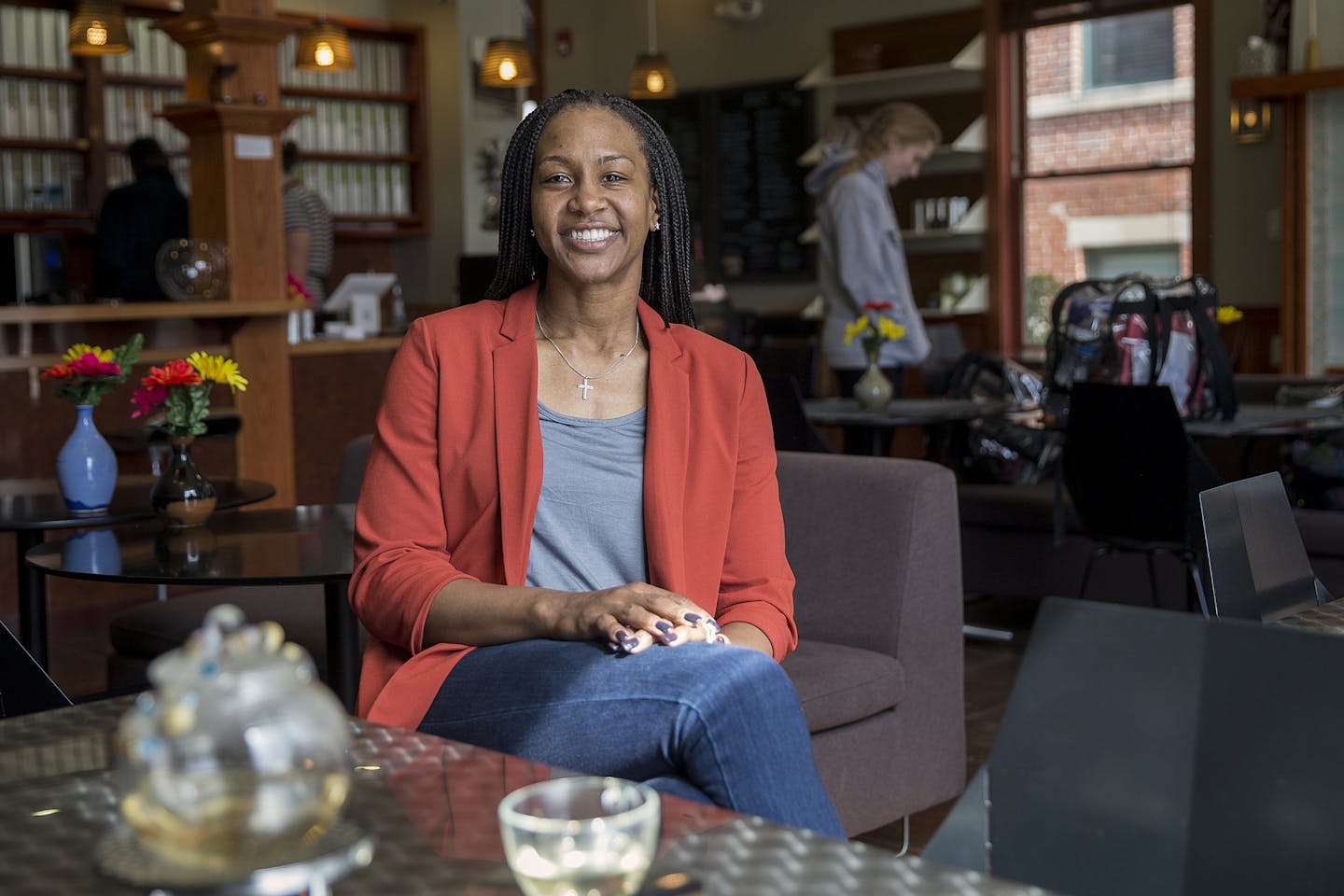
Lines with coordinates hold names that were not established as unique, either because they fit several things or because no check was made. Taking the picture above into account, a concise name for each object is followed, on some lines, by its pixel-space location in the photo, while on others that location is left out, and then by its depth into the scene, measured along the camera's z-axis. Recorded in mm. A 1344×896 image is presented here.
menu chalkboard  8891
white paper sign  5613
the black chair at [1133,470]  3746
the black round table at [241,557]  2299
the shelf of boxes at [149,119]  8062
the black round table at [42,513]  2816
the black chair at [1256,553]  1653
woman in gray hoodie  5371
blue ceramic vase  2896
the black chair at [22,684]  1710
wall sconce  6919
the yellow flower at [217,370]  2840
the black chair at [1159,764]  976
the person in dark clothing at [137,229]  6207
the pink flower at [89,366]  2926
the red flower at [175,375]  2766
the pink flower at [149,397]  2812
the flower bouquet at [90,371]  2930
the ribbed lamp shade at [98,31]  6598
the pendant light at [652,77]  8578
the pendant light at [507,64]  8109
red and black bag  4000
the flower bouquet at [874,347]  4641
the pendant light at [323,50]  7574
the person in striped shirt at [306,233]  7270
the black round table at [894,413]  4406
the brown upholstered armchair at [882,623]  2553
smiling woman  1589
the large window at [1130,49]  7430
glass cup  815
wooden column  5555
